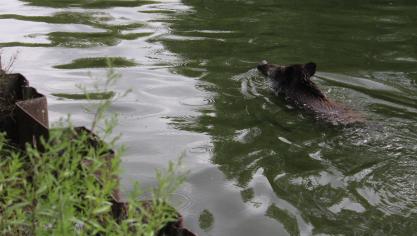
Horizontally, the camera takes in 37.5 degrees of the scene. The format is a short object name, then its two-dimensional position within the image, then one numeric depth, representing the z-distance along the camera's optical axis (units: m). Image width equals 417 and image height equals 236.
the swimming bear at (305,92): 6.72
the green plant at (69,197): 2.30
